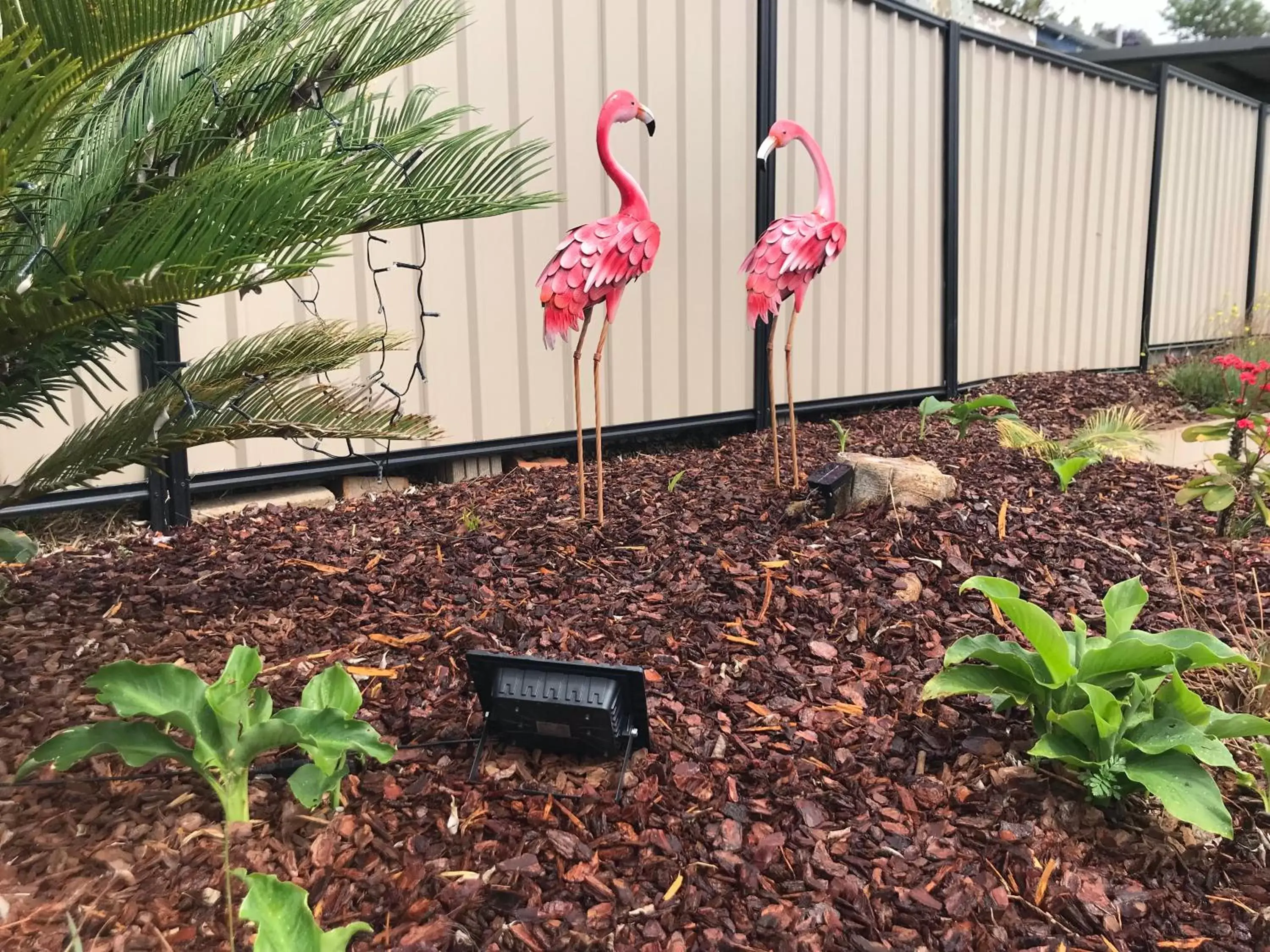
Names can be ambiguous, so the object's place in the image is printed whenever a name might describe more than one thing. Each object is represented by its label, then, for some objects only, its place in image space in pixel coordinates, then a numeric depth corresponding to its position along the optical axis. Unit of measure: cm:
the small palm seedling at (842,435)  375
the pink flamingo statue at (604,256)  271
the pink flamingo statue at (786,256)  311
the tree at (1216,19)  3475
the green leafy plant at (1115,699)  153
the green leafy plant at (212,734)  142
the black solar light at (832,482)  282
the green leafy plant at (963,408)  387
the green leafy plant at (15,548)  197
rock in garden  292
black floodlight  162
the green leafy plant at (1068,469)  326
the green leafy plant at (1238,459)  297
